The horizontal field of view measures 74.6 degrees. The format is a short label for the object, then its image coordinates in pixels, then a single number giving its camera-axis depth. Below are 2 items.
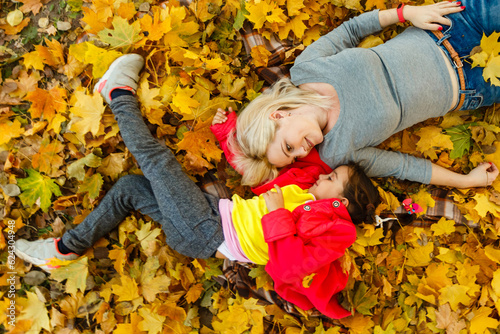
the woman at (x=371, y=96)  2.31
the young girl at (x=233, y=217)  2.15
